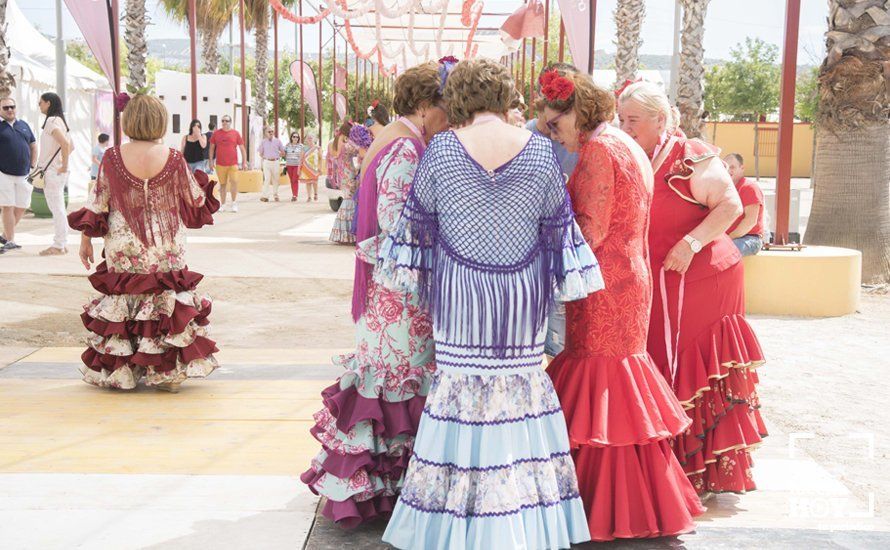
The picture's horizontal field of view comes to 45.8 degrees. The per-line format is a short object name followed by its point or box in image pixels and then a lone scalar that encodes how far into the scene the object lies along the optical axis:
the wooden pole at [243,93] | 28.16
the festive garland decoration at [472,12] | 22.14
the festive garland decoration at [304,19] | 15.91
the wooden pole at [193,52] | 20.73
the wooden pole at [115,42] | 11.61
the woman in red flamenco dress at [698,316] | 4.24
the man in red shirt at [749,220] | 5.34
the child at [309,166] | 24.83
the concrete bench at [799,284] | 9.66
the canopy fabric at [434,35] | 36.75
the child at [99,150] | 18.67
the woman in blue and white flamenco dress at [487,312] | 3.46
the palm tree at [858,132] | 11.45
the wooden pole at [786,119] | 10.21
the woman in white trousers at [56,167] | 11.99
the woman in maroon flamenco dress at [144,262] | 5.86
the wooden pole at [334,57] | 35.18
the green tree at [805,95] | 43.08
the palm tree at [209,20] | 36.78
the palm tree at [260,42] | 38.56
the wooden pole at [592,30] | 12.86
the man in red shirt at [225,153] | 19.45
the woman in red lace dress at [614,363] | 3.72
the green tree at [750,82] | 52.91
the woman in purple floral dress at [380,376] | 3.80
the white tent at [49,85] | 19.75
